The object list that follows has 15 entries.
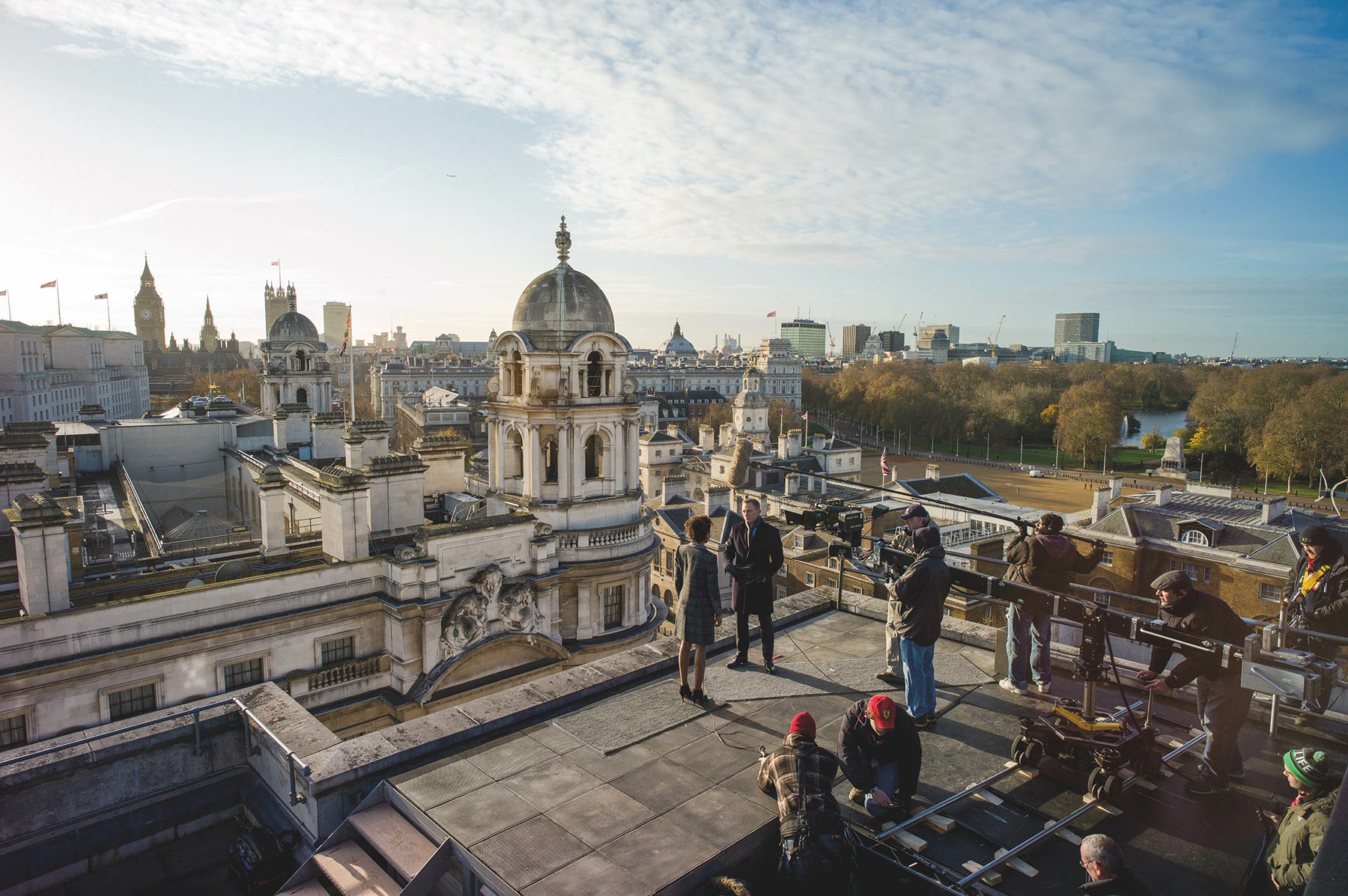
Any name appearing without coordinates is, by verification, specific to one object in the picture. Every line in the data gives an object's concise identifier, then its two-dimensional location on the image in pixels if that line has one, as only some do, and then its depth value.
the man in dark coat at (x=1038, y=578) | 8.92
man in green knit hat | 5.49
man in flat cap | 7.25
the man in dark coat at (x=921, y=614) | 8.42
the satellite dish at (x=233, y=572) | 15.90
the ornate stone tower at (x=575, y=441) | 22.55
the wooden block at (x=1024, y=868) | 6.14
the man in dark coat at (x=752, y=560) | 9.31
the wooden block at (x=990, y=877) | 6.00
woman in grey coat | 8.77
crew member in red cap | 6.89
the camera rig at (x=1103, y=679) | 6.83
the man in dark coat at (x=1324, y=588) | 8.38
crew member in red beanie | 5.94
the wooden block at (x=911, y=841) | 6.39
